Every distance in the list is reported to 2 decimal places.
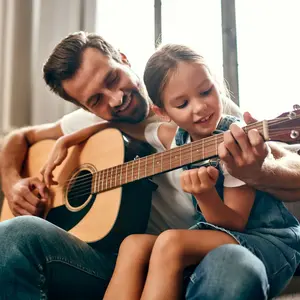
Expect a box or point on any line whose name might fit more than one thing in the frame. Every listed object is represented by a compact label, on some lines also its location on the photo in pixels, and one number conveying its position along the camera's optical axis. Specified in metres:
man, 0.81
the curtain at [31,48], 2.02
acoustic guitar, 1.08
